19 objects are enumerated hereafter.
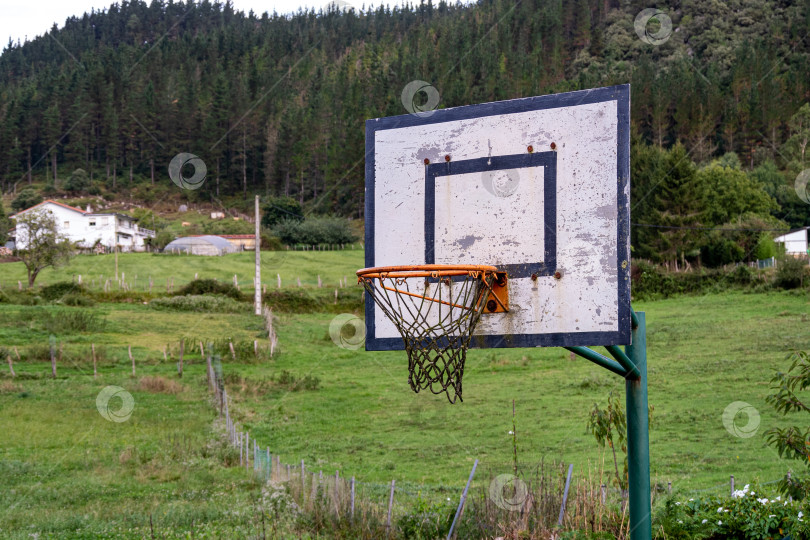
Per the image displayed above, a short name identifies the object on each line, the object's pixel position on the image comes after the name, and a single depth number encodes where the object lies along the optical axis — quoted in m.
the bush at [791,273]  37.53
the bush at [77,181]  99.81
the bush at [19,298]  40.88
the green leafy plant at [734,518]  8.48
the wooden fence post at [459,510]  9.75
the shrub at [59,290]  42.58
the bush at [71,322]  34.53
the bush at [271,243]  71.75
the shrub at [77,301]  40.31
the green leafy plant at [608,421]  9.62
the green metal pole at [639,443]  7.12
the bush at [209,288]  44.53
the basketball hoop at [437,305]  6.45
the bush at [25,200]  92.56
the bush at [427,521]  10.23
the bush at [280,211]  82.50
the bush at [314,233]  74.25
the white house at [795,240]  50.12
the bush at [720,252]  46.72
